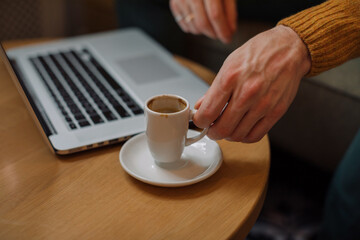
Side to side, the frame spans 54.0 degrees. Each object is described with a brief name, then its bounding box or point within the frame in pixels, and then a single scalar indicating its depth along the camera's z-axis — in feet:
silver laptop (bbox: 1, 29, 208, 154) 2.02
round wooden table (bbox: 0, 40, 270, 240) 1.50
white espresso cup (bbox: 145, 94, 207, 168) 1.66
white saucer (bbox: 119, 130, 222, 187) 1.71
